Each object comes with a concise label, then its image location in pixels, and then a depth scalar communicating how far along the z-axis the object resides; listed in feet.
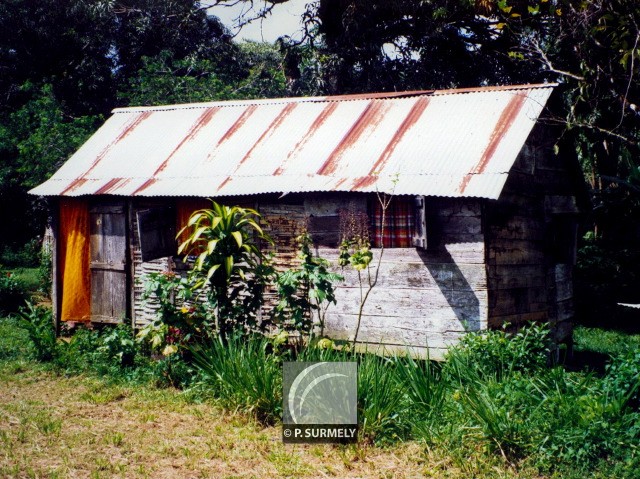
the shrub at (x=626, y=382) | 17.66
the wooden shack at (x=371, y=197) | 25.98
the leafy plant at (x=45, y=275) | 49.27
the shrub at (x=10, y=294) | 44.11
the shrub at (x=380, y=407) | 19.20
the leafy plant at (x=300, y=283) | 22.84
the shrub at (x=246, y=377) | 20.92
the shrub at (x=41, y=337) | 29.96
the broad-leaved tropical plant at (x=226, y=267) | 23.76
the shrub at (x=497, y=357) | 21.53
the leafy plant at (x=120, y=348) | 28.04
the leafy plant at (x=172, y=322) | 24.70
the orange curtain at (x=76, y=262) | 35.78
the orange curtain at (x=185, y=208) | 31.73
